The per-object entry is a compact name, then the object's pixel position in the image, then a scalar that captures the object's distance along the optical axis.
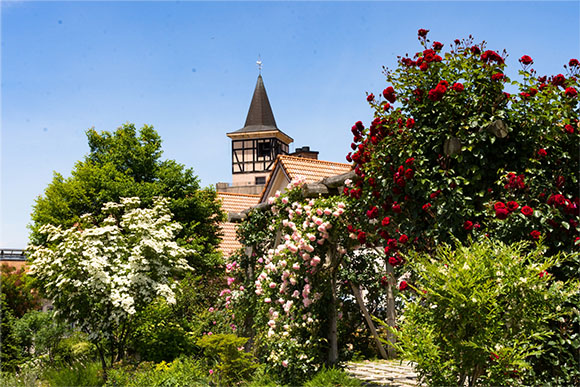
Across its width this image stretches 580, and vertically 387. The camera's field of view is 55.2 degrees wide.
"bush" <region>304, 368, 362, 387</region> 6.88
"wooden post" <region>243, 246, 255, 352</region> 11.02
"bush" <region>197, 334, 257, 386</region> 8.59
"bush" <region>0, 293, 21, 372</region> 12.19
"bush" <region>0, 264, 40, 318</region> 17.48
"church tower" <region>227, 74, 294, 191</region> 50.44
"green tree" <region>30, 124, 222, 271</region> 16.97
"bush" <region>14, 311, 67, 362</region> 12.99
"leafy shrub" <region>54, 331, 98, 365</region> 10.84
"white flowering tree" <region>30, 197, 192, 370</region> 9.57
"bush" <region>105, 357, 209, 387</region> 8.13
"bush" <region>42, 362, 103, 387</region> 8.66
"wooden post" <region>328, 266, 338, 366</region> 7.84
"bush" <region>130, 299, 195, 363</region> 11.06
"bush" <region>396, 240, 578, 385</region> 4.24
